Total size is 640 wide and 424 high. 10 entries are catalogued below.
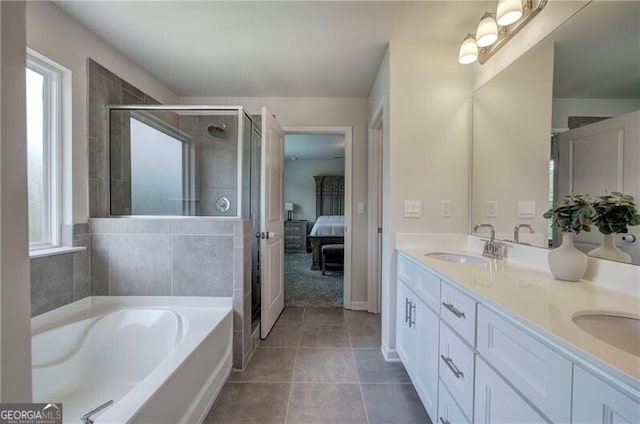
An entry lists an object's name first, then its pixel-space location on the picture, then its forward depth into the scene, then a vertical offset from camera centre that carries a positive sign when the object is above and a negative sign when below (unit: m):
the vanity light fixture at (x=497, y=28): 1.42 +1.04
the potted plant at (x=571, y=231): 1.08 -0.09
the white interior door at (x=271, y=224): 2.34 -0.15
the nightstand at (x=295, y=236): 6.81 -0.71
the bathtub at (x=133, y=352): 1.32 -0.81
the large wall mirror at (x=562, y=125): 1.02 +0.41
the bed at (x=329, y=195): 7.11 +0.35
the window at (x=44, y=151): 1.62 +0.35
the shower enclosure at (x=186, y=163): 2.15 +0.39
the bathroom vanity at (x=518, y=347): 0.57 -0.39
